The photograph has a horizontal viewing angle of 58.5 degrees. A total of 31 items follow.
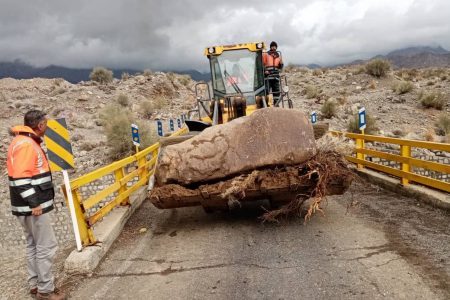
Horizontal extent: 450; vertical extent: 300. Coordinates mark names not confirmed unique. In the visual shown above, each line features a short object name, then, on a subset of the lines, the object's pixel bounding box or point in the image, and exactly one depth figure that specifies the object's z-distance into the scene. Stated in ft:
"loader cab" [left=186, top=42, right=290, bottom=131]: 33.40
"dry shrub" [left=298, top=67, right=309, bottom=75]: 150.08
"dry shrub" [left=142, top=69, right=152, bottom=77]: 140.88
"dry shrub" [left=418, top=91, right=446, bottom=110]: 69.87
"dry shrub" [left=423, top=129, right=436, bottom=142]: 49.10
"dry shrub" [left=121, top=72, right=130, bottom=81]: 135.17
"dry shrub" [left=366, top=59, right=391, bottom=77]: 112.27
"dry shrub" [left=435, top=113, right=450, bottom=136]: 55.45
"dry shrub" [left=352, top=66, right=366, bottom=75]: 118.42
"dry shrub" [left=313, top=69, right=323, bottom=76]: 140.36
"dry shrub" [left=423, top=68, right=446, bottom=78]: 125.21
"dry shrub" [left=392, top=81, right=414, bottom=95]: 80.74
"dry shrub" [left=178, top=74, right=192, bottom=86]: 151.22
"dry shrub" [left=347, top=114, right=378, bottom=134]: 55.47
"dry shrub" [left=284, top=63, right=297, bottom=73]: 167.28
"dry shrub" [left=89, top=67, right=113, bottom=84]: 144.46
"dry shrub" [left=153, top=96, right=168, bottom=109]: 107.51
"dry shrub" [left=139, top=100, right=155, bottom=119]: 98.86
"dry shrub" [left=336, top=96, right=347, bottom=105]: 84.23
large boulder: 18.67
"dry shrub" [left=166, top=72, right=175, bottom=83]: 139.58
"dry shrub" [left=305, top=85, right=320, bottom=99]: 96.07
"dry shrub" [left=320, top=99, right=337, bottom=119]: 70.38
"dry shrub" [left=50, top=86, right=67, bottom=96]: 103.18
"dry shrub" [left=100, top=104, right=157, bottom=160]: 53.57
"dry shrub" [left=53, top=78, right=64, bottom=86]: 123.37
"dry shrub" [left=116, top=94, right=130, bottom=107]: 102.27
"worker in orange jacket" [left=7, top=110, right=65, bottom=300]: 13.55
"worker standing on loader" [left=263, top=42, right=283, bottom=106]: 34.14
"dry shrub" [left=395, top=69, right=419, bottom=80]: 117.70
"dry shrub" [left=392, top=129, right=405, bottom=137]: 55.37
